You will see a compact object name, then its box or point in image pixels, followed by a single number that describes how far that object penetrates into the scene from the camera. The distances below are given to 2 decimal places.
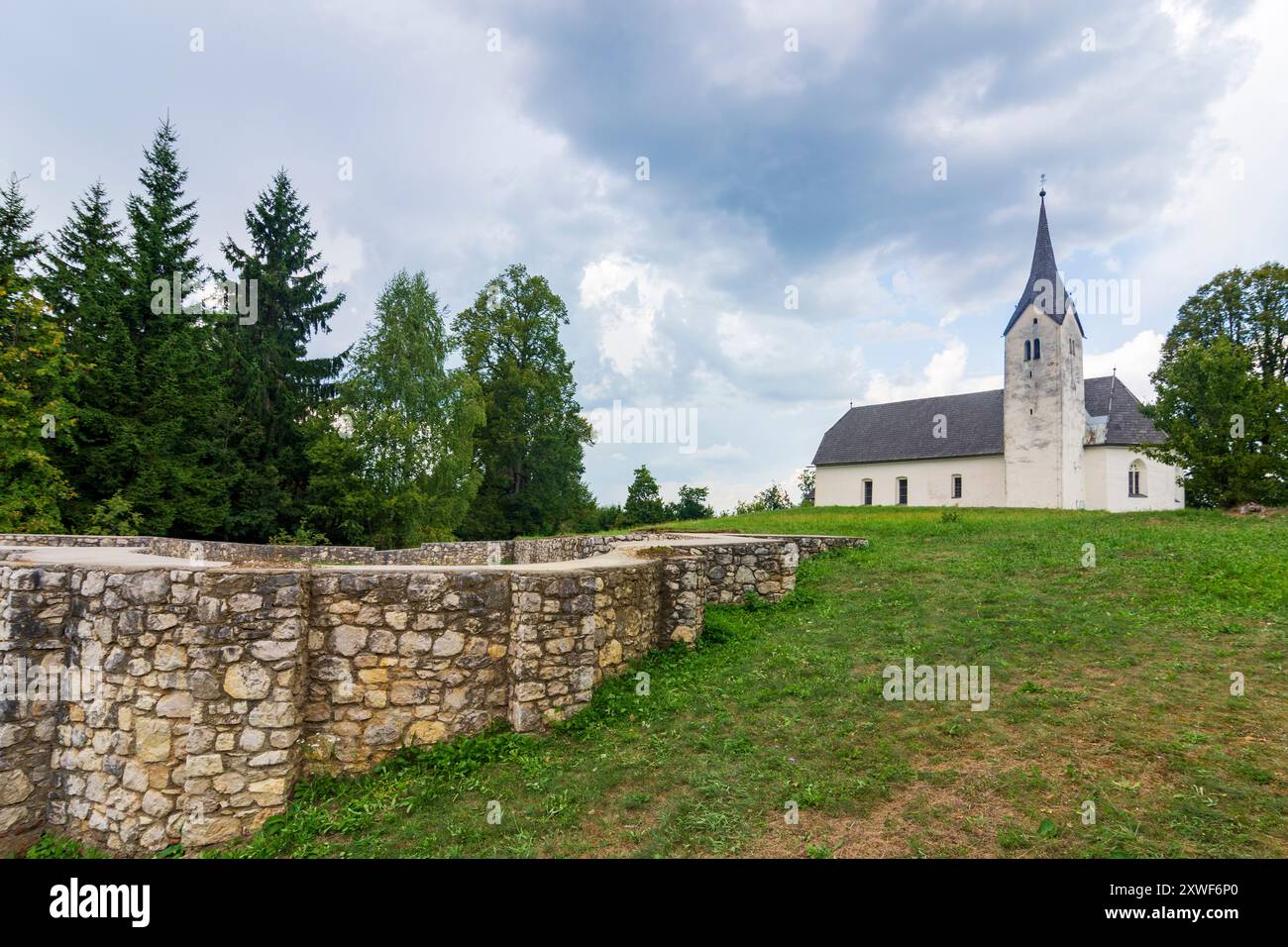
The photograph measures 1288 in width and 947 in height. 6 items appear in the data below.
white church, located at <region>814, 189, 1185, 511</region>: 34.19
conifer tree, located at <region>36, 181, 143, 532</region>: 21.31
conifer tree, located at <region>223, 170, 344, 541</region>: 27.91
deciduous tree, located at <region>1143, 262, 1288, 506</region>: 17.70
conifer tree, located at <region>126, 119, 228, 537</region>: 22.91
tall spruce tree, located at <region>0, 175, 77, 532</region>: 16.55
